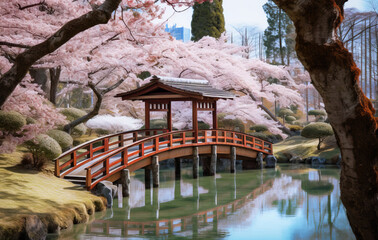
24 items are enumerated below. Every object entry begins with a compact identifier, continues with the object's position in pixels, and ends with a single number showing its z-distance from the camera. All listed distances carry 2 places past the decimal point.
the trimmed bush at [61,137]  13.66
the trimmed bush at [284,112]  32.20
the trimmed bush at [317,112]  31.78
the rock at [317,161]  20.30
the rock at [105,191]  10.94
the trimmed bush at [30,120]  13.25
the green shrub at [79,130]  19.18
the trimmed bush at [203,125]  21.38
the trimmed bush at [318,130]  20.88
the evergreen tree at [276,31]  35.97
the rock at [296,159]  21.23
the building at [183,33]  93.88
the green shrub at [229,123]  24.39
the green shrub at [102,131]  21.84
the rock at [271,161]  19.41
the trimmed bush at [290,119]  33.25
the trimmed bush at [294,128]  27.41
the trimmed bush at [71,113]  19.27
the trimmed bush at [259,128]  26.99
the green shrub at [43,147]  12.08
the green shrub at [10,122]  11.99
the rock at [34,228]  7.46
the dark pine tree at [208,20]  27.88
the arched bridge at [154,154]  11.51
